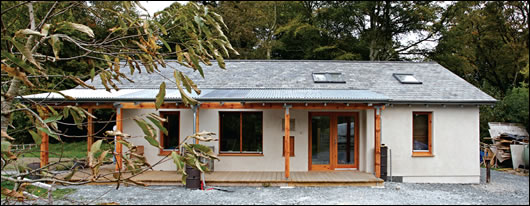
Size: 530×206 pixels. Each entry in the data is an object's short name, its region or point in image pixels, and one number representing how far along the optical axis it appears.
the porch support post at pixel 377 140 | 8.44
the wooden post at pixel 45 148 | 7.71
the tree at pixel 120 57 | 1.38
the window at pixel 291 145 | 9.84
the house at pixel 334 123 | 8.50
